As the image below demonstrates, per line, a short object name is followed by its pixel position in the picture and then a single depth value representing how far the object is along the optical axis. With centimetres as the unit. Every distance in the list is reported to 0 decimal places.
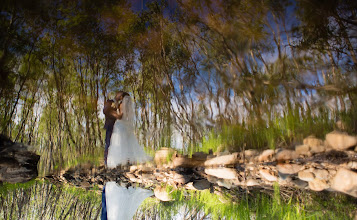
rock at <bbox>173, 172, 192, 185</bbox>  514
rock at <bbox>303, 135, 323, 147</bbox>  320
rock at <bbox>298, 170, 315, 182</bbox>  334
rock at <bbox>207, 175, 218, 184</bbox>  474
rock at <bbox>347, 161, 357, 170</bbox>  292
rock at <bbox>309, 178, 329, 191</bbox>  331
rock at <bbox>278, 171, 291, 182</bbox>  359
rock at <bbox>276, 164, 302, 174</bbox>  341
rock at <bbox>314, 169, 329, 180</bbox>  322
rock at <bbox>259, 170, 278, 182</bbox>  374
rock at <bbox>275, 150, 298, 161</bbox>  342
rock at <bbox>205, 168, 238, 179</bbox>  423
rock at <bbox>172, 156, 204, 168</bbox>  483
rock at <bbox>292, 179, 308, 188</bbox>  356
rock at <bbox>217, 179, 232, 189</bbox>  463
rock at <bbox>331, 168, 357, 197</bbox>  295
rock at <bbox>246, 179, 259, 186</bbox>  414
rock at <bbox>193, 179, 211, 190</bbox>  509
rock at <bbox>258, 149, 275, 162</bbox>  367
